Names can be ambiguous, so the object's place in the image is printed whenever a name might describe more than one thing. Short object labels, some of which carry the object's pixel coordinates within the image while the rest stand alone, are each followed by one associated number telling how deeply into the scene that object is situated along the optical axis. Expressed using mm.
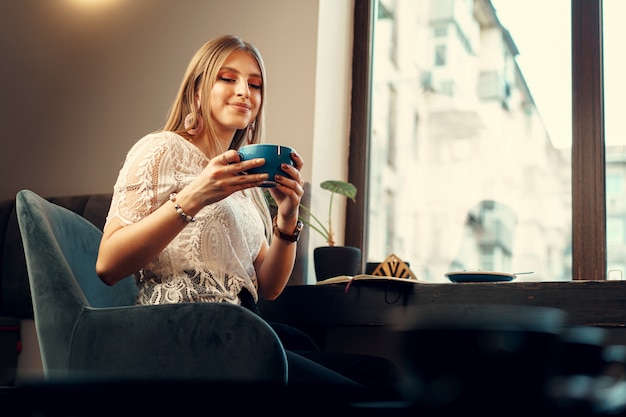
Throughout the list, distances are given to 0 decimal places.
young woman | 1387
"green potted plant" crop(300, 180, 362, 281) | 2408
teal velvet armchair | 1163
